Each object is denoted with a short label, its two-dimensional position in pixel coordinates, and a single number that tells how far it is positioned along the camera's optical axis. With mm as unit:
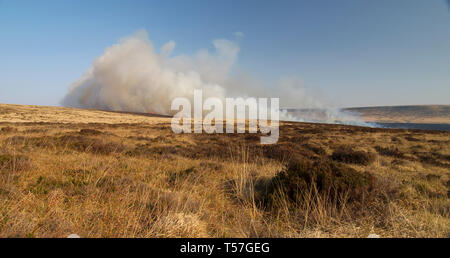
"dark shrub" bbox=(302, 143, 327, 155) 14438
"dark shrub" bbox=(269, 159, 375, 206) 4121
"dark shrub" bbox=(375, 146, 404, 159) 14070
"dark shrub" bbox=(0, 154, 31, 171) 4621
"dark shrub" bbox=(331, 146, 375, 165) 11031
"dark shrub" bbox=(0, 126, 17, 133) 16006
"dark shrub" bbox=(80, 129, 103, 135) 16825
